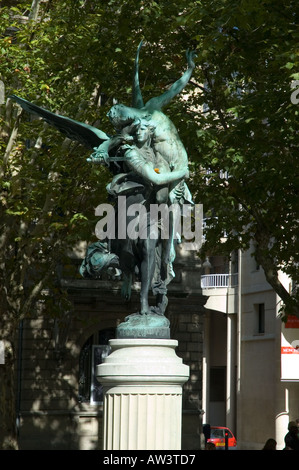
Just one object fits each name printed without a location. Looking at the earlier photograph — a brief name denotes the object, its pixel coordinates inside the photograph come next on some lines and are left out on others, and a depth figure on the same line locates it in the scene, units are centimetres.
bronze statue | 838
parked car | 3025
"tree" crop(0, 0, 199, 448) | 1853
